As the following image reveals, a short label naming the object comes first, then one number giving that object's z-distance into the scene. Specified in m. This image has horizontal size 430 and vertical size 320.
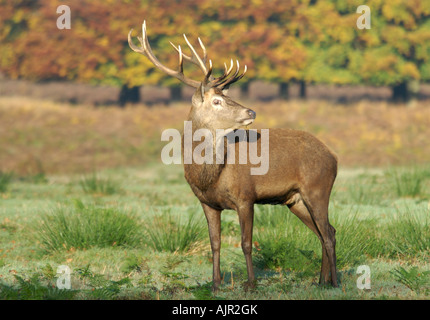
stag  13.94
